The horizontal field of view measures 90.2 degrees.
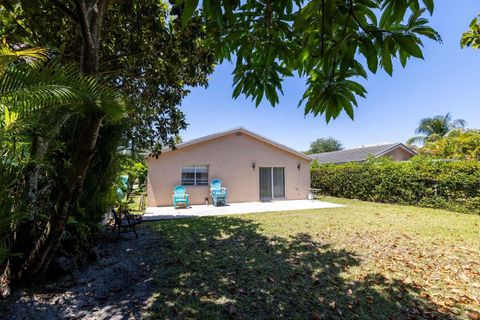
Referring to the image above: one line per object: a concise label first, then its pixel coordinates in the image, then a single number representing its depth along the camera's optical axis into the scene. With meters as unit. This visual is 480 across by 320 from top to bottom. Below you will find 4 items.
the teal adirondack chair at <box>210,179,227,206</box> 13.90
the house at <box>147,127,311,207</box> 13.91
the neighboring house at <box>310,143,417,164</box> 23.36
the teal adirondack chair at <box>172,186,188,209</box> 13.09
